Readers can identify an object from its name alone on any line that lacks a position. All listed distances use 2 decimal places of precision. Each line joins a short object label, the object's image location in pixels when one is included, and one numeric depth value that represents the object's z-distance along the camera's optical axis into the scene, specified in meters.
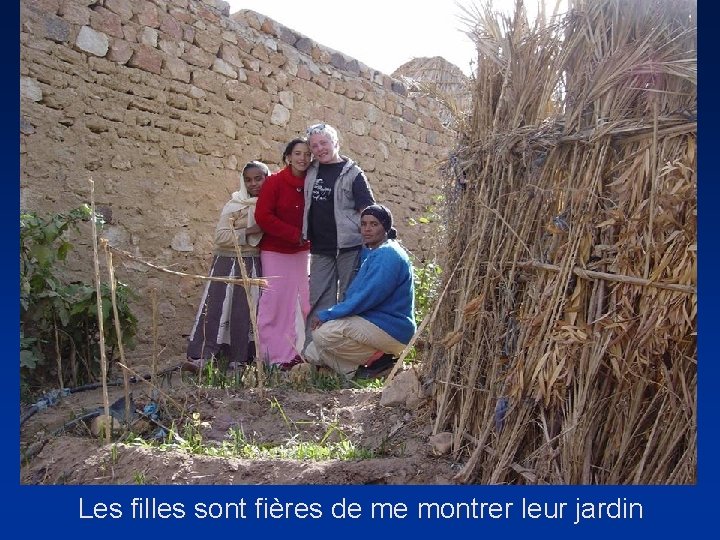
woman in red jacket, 4.71
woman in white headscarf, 4.77
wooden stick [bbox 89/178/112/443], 3.06
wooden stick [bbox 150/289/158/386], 3.45
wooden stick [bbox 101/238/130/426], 3.14
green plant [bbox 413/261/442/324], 5.36
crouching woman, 4.22
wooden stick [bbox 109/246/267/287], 3.22
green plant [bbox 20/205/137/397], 3.91
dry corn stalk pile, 2.38
